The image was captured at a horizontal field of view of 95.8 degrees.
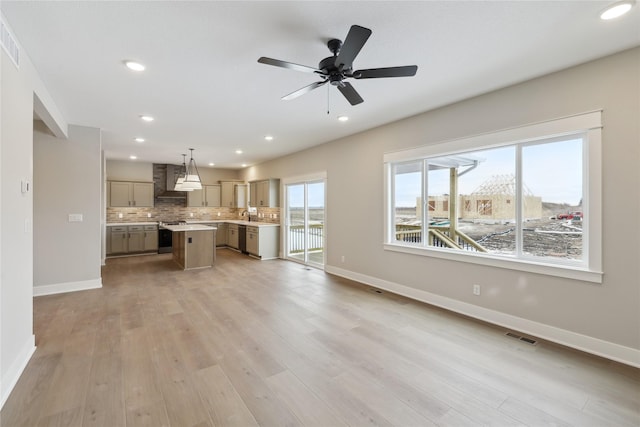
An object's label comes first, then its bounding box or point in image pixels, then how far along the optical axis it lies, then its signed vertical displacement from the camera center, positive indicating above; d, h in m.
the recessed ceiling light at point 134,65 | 2.73 +1.42
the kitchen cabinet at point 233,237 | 8.83 -0.77
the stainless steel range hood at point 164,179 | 8.84 +1.03
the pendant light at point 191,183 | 6.61 +0.68
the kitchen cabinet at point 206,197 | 9.35 +0.53
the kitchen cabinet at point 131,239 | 7.65 -0.72
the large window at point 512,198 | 2.81 +0.17
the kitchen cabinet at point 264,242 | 7.48 -0.77
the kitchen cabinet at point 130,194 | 8.03 +0.53
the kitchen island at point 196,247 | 6.24 -0.76
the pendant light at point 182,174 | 6.74 +1.21
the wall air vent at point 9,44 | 2.05 +1.27
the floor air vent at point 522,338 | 2.91 -1.30
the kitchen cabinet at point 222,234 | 9.65 -0.72
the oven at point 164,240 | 8.35 -0.80
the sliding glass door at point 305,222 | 6.65 -0.23
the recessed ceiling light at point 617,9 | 1.95 +1.40
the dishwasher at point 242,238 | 8.32 -0.76
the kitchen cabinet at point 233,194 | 9.68 +0.63
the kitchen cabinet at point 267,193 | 7.83 +0.53
